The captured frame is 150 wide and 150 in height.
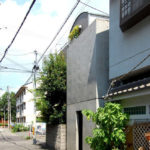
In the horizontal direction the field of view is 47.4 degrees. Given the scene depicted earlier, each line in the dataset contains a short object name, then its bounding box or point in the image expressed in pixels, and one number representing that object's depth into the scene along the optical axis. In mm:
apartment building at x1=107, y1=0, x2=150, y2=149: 4803
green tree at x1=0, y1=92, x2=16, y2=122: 51856
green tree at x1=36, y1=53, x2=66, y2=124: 9936
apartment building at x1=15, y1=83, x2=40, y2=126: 31531
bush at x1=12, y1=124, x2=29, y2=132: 26161
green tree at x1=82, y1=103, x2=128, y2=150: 4747
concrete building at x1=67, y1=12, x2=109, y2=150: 6742
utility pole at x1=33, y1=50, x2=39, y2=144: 14699
